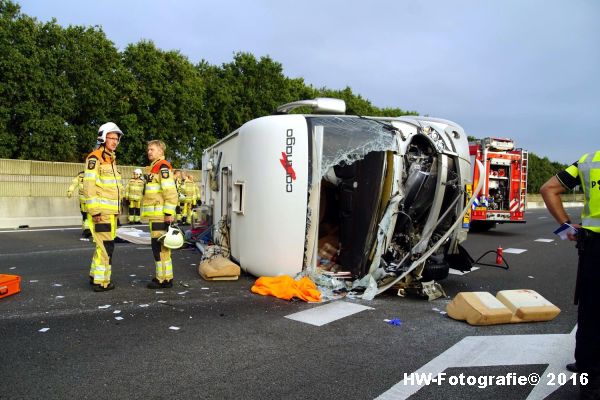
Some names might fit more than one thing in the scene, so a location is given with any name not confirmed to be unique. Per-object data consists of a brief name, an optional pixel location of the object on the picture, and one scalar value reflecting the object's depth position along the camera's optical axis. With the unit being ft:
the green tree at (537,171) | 166.91
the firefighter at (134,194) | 40.93
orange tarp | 17.66
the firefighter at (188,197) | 46.65
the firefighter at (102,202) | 17.93
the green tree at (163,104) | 60.95
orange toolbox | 16.62
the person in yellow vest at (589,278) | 9.56
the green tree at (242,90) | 74.54
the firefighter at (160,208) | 18.92
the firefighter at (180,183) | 44.91
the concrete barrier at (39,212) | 43.65
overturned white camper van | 18.51
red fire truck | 48.93
